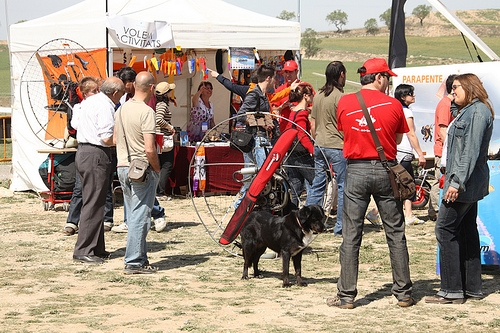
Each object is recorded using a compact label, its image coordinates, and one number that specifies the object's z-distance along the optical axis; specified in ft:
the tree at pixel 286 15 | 319.47
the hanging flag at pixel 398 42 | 45.50
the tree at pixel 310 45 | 208.37
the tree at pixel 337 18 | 369.98
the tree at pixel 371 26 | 270.61
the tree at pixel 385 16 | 340.18
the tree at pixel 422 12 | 281.33
